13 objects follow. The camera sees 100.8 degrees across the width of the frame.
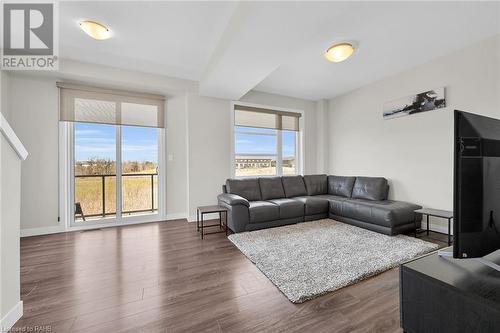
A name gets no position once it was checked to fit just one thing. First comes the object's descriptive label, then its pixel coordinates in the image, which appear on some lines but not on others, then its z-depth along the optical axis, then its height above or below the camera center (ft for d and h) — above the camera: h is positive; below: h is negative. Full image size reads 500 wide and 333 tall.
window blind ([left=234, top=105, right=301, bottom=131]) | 15.20 +3.69
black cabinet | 2.55 -1.76
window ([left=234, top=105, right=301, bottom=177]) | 15.31 +1.86
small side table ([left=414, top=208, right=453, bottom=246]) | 8.84 -2.15
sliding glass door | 12.08 -0.37
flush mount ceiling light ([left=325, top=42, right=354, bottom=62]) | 8.93 +5.05
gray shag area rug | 6.20 -3.43
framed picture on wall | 10.57 +3.45
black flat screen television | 2.74 -0.28
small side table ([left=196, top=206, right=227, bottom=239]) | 10.80 -2.38
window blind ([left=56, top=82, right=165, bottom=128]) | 11.37 +3.55
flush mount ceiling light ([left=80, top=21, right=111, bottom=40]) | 7.68 +5.20
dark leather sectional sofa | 10.46 -2.14
